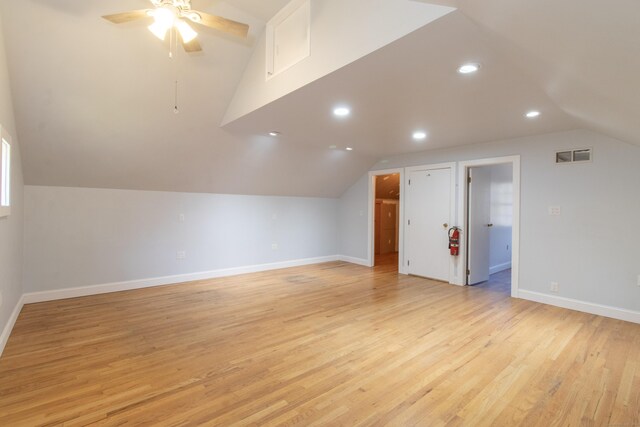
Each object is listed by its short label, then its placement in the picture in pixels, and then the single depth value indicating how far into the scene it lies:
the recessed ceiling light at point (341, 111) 3.31
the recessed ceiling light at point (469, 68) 2.20
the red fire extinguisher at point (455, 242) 5.09
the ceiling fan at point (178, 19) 2.16
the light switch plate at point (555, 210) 4.04
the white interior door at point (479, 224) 5.14
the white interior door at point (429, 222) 5.32
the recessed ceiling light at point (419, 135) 4.24
